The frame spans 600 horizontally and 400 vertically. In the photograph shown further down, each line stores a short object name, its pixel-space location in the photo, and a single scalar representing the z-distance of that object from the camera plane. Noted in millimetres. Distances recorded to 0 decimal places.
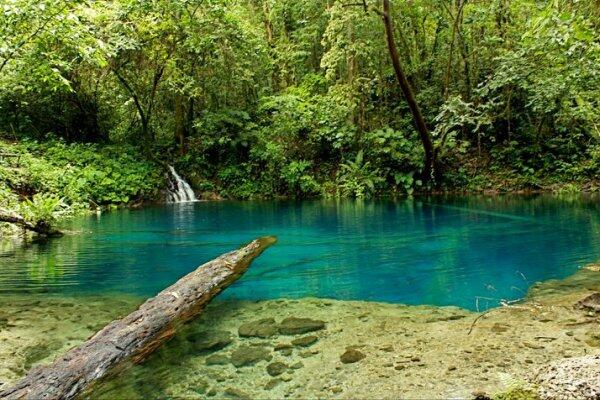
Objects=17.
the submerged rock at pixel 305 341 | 4012
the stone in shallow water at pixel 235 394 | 3137
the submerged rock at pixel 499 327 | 3881
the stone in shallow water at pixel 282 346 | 3944
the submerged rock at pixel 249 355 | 3717
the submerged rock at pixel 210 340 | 4016
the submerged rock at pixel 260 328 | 4311
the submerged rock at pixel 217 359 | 3712
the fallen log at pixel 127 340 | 2885
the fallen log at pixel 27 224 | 8664
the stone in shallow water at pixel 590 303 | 4187
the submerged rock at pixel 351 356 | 3566
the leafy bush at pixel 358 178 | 18500
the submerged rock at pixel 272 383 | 3264
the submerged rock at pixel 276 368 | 3492
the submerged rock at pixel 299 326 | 4336
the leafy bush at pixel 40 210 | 9495
